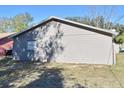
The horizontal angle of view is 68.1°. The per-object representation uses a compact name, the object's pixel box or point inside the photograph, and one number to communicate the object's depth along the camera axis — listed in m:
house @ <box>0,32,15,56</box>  12.12
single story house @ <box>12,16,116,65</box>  7.05
